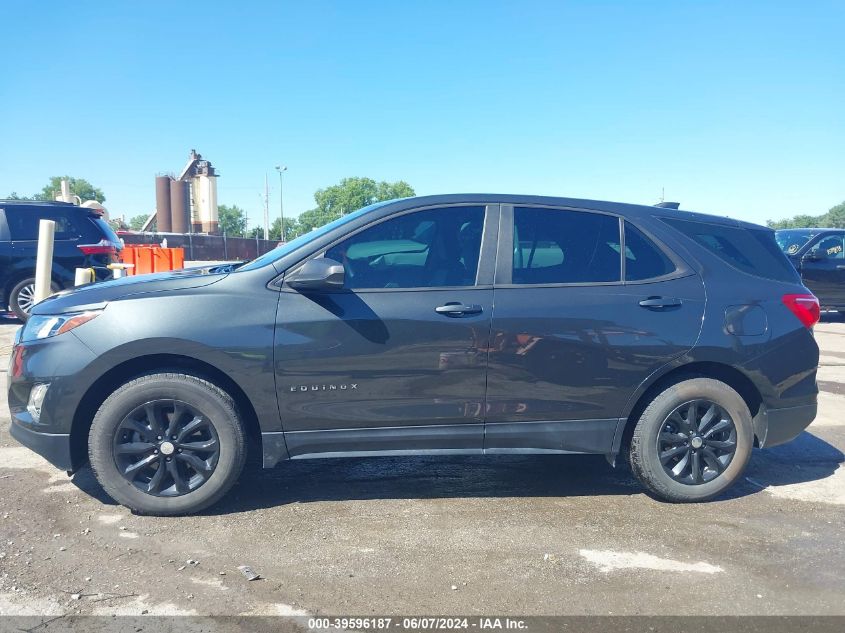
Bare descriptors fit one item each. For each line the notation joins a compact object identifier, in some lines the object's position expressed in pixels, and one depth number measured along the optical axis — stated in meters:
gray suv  3.64
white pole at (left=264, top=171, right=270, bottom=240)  71.72
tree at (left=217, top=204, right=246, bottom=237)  130.75
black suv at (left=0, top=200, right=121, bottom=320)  10.69
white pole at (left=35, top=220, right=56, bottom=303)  6.19
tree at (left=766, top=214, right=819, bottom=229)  111.62
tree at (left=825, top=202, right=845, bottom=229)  121.55
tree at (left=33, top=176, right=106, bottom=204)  103.81
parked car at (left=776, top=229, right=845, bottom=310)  12.98
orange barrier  15.41
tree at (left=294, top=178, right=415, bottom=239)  105.44
